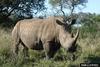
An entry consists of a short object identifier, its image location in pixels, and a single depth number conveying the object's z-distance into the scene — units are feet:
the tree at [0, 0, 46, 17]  116.78
